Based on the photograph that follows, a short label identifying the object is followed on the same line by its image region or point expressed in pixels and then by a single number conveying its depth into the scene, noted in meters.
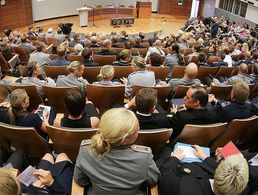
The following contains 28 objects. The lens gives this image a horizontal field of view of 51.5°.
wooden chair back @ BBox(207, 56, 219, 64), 7.00
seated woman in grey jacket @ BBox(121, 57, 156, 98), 4.57
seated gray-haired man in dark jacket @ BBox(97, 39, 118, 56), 7.09
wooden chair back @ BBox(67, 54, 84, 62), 6.36
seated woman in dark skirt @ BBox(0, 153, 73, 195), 2.28
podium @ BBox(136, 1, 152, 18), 18.95
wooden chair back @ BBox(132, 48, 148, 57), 8.29
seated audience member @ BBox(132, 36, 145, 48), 9.05
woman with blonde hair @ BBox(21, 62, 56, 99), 4.29
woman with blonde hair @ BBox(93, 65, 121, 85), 4.29
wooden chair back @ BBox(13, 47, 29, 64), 7.77
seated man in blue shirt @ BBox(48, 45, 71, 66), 5.73
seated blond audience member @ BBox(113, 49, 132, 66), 5.79
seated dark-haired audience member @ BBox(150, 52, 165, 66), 5.65
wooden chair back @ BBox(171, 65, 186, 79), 5.74
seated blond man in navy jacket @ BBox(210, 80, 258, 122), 3.43
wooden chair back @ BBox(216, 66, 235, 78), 6.00
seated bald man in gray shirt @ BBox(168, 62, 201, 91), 4.53
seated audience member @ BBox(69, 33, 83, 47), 9.59
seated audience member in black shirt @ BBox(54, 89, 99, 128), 2.88
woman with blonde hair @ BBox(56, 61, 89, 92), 4.32
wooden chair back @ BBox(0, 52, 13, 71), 6.29
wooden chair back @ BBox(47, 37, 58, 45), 10.94
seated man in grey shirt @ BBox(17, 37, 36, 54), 8.43
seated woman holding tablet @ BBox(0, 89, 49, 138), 3.03
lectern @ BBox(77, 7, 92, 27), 15.65
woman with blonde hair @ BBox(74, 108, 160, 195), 1.97
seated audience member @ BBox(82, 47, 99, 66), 5.71
